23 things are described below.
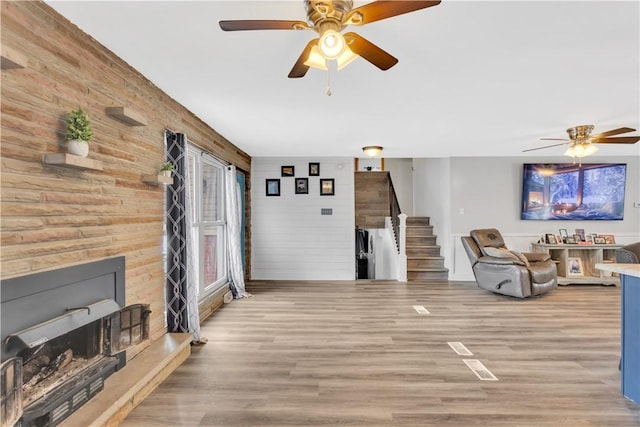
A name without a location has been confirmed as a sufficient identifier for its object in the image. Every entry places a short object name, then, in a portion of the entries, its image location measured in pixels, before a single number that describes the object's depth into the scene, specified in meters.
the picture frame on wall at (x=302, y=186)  6.51
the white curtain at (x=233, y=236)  4.99
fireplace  1.55
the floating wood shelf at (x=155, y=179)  2.76
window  4.09
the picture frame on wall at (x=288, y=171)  6.52
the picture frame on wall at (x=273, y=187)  6.52
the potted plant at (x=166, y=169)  3.01
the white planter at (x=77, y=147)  1.84
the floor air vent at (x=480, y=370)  2.62
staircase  6.42
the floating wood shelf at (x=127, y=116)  2.29
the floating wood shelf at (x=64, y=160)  1.72
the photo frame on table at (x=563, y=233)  6.20
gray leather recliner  4.93
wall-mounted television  6.17
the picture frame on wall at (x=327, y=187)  6.50
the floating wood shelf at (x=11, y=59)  1.38
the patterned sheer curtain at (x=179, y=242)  3.14
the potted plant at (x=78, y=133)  1.85
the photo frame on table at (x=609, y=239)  5.99
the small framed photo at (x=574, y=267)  5.95
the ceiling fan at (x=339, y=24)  1.46
